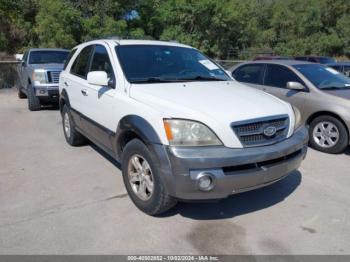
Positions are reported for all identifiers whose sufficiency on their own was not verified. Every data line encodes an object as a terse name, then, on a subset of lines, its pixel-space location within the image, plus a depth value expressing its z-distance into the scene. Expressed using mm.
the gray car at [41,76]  9148
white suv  3186
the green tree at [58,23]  24656
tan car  5945
